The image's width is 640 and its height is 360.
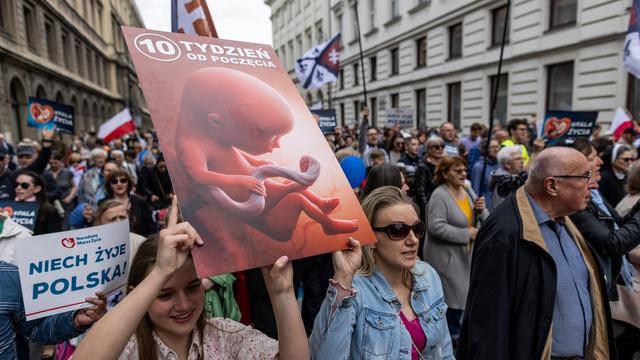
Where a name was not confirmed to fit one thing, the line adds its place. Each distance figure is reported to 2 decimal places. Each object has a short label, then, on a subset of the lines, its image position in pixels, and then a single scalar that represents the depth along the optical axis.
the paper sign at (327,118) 9.11
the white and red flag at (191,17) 2.96
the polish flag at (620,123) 8.52
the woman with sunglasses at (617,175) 4.73
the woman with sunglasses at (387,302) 1.59
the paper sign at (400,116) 11.77
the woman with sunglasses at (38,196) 3.94
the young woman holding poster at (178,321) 1.06
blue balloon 4.21
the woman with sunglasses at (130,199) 4.33
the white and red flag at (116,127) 9.80
